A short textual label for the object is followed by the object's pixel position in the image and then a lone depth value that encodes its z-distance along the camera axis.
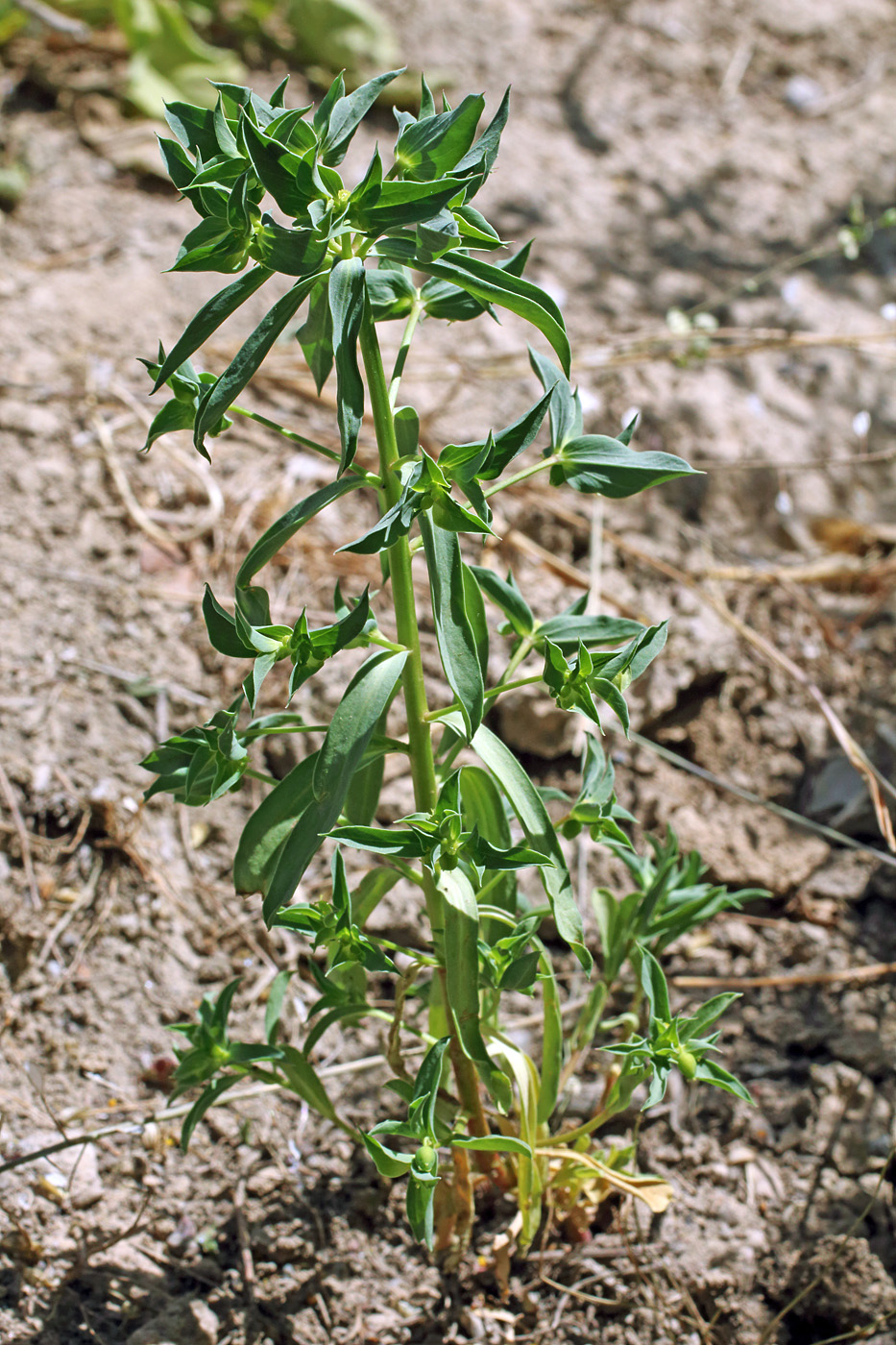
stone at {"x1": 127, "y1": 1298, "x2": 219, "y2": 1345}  0.83
